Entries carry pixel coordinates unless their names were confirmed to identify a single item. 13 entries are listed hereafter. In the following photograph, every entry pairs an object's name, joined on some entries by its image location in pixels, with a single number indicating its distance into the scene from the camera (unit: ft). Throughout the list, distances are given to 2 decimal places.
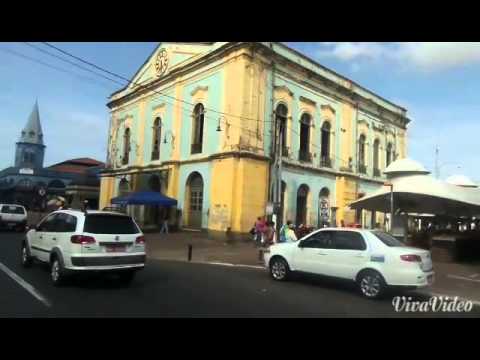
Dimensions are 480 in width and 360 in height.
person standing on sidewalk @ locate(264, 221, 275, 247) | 66.85
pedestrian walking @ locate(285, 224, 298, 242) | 55.98
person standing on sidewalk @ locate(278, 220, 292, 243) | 57.21
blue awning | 86.79
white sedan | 31.53
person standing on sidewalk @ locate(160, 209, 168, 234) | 89.56
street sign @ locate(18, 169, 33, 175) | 238.44
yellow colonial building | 83.05
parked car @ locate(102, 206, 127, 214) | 113.10
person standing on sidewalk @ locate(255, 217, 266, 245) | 68.74
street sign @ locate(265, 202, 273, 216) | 71.82
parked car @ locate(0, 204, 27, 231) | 83.66
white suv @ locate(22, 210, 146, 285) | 30.53
